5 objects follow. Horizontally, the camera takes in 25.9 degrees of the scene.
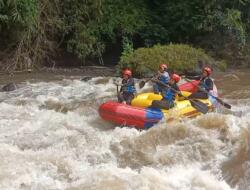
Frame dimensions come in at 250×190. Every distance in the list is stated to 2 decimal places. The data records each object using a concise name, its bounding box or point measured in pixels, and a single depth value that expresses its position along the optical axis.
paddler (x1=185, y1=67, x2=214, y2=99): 9.80
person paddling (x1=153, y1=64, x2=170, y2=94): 10.06
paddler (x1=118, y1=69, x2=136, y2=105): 9.58
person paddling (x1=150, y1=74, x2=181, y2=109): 8.97
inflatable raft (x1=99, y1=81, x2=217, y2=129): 8.65
